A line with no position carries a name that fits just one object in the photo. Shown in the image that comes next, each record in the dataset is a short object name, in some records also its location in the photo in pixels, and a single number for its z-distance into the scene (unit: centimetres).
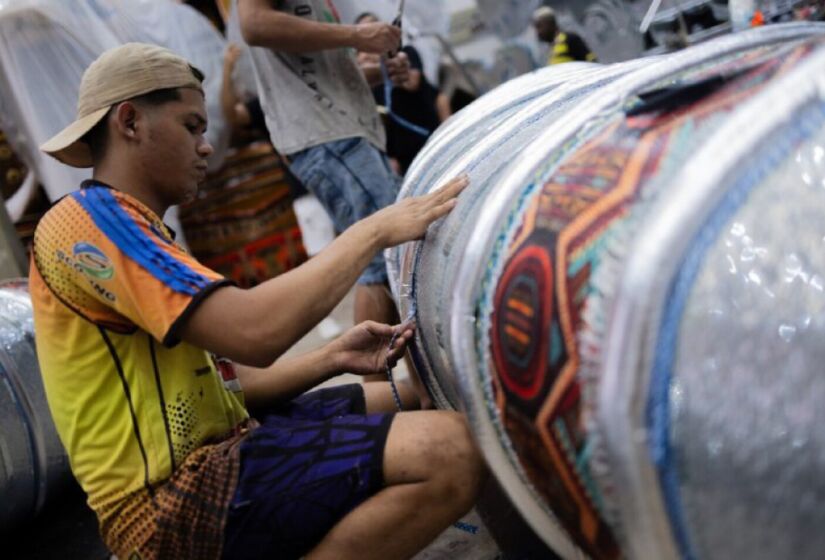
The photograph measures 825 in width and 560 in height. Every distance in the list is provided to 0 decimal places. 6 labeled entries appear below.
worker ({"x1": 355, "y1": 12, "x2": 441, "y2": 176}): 392
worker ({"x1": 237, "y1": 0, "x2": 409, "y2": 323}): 238
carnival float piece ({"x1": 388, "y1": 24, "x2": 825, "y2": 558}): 83
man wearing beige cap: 130
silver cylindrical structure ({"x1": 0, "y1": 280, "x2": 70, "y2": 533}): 233
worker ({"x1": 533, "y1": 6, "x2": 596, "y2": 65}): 577
